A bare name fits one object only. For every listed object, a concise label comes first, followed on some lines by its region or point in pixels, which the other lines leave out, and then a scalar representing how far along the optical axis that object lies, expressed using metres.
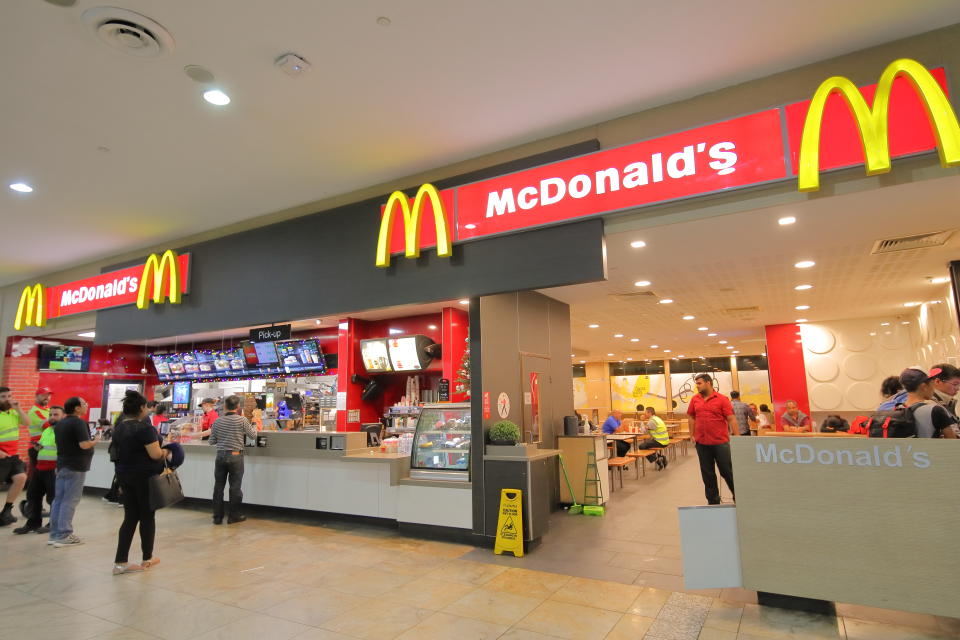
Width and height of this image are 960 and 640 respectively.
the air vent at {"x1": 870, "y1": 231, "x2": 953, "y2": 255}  5.29
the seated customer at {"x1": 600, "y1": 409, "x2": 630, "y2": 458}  9.87
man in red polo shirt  5.72
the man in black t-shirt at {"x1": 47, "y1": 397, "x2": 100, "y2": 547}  5.40
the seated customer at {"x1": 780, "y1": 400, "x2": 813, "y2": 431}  9.40
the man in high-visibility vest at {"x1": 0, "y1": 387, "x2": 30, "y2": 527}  6.30
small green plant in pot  5.37
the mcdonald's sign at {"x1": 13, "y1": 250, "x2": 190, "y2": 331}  7.11
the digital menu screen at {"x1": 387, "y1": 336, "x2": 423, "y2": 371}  8.55
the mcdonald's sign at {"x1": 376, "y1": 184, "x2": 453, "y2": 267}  5.09
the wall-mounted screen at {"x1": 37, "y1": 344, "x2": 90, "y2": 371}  9.97
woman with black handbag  4.61
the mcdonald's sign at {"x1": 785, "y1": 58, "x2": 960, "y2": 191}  3.21
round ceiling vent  3.26
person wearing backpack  3.48
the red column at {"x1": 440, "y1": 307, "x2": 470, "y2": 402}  8.33
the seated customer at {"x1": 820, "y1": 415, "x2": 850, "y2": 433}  8.48
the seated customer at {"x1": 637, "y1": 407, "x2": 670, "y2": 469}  10.88
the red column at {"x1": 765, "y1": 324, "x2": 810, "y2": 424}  11.02
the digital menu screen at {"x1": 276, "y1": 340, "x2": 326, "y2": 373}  9.84
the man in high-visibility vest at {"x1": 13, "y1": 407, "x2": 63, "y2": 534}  6.21
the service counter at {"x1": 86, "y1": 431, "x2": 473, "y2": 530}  5.57
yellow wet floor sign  4.96
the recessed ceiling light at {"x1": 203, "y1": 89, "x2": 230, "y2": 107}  4.10
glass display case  5.67
